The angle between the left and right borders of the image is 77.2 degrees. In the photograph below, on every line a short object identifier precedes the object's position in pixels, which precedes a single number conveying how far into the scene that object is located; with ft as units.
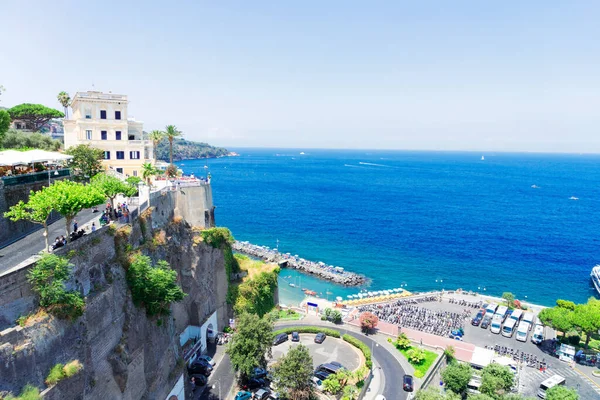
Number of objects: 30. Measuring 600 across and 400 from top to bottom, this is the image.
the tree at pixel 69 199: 75.77
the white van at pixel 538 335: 168.17
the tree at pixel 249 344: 118.62
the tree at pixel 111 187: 103.71
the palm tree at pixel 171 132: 179.01
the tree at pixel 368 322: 160.35
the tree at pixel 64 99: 223.43
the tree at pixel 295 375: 111.55
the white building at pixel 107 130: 166.81
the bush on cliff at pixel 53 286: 69.67
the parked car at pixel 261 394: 117.40
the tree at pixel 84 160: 138.92
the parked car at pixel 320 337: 154.15
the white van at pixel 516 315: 188.14
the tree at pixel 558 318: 159.74
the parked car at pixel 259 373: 126.80
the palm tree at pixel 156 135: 181.06
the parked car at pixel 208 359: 133.24
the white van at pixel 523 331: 171.12
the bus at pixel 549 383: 131.44
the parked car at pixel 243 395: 116.51
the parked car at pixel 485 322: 183.80
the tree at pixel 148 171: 144.46
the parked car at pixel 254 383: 123.65
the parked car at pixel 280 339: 151.70
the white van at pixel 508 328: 175.94
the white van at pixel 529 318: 185.63
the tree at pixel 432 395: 108.17
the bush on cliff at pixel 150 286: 95.55
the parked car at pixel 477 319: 185.88
